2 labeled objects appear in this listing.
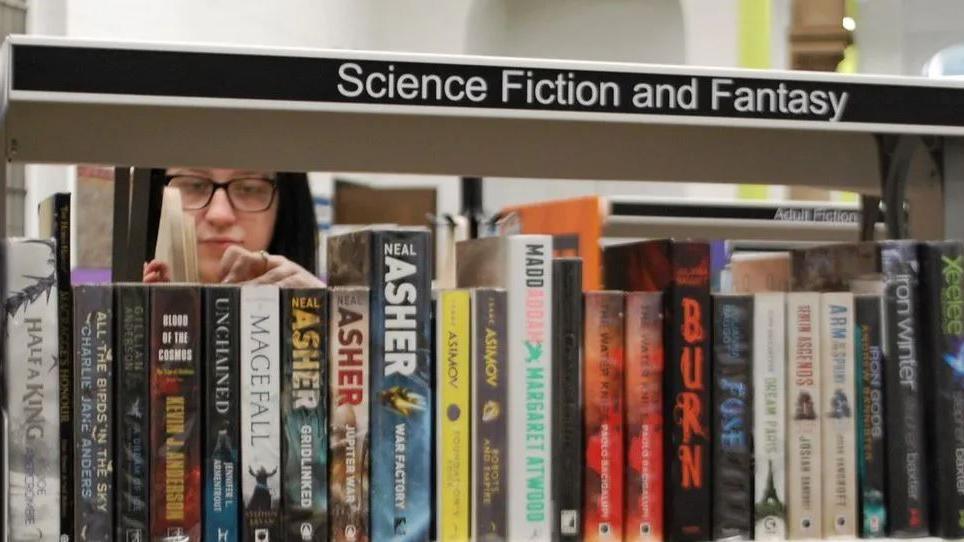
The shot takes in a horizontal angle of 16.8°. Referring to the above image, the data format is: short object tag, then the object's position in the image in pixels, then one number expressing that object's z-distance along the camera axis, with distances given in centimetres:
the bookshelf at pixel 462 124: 248
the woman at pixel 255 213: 348
